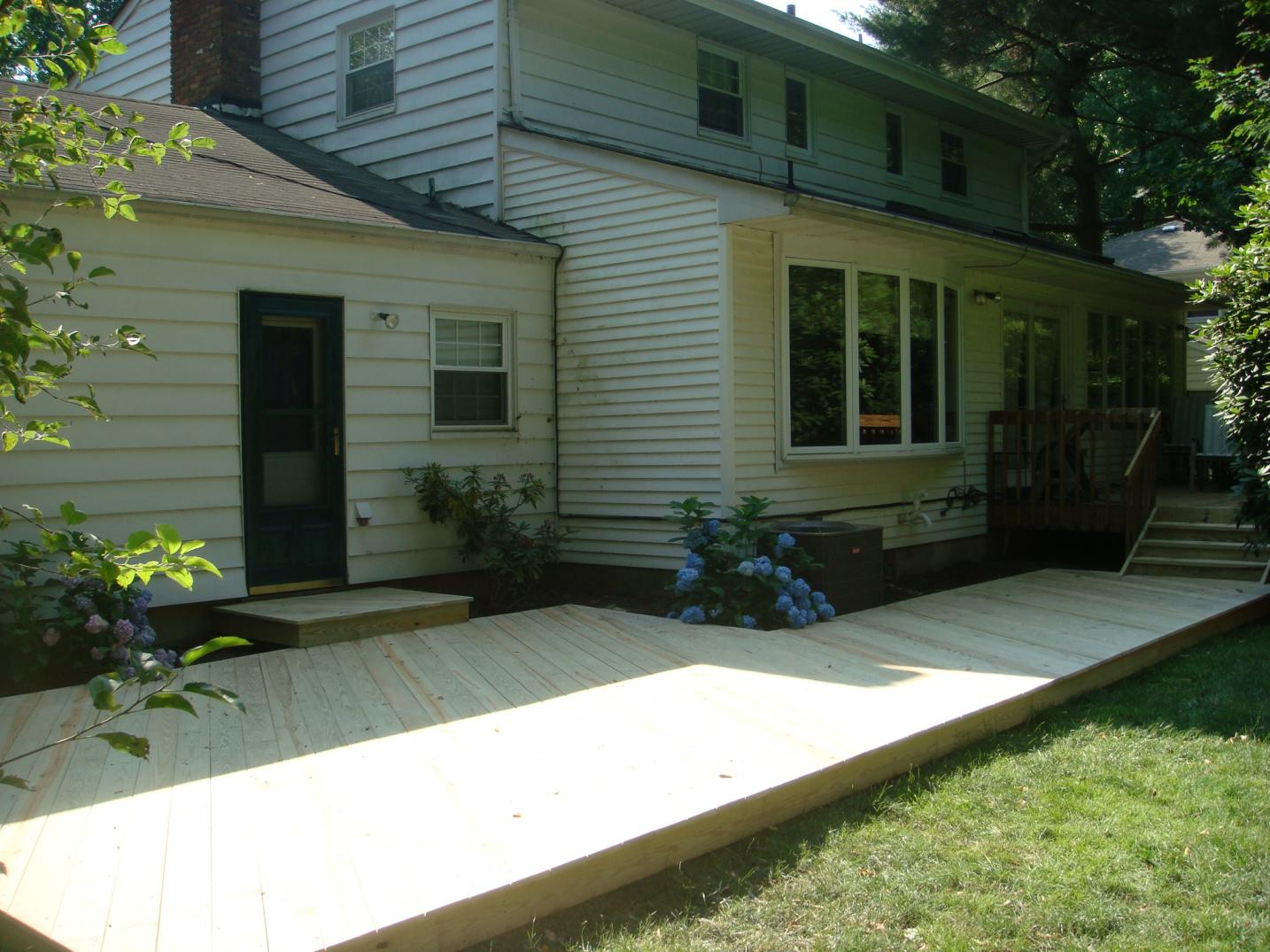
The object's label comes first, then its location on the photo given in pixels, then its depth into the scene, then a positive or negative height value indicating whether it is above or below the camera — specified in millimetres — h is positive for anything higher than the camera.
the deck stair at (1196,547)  10211 -934
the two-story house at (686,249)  9328 +1824
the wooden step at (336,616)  7234 -1053
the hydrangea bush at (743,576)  8094 -899
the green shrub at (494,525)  9172 -582
